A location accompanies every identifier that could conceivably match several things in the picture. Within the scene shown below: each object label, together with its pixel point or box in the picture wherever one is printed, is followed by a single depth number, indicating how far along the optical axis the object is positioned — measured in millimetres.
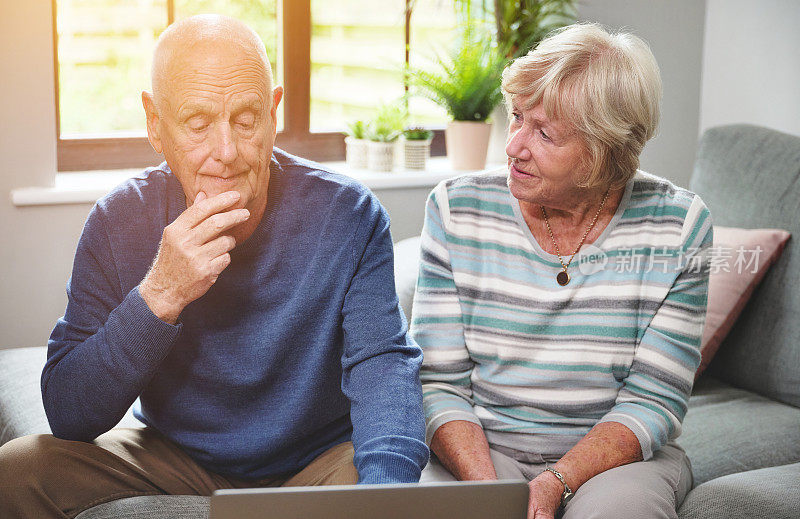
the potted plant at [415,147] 2965
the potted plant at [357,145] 2951
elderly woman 1610
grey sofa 1756
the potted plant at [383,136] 2900
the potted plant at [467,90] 2982
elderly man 1342
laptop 924
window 2643
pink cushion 2217
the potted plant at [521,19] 3082
